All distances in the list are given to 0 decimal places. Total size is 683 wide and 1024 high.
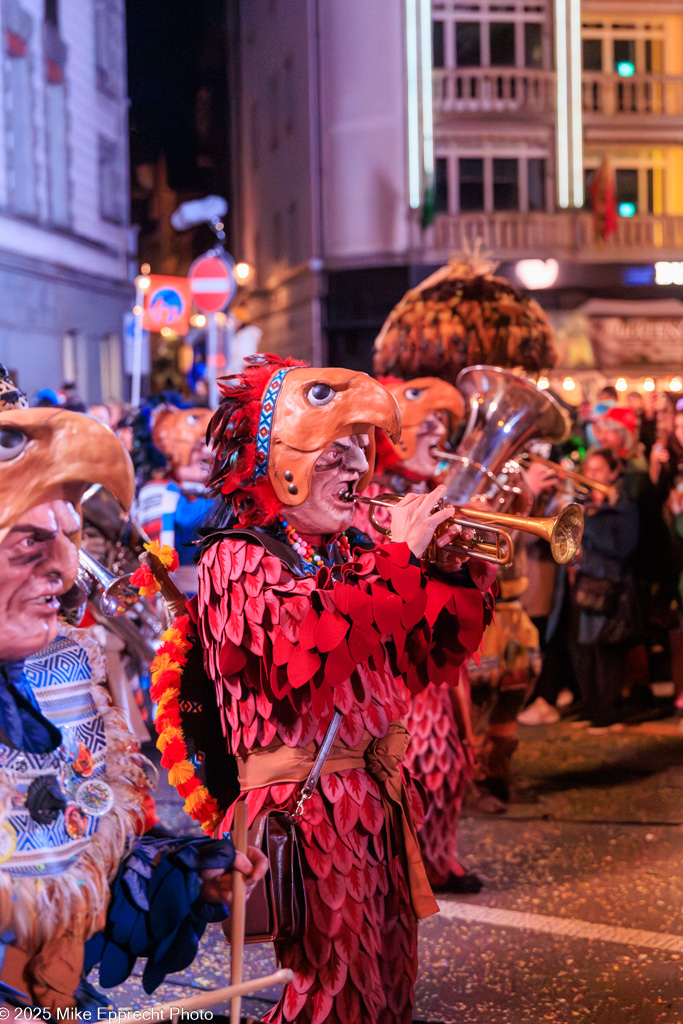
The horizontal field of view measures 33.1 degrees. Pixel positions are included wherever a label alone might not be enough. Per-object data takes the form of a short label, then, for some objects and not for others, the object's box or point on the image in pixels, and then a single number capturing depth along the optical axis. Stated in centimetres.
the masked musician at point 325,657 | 261
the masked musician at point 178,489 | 667
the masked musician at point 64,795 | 192
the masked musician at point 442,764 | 441
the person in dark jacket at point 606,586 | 736
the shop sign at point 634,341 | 1563
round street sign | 1154
